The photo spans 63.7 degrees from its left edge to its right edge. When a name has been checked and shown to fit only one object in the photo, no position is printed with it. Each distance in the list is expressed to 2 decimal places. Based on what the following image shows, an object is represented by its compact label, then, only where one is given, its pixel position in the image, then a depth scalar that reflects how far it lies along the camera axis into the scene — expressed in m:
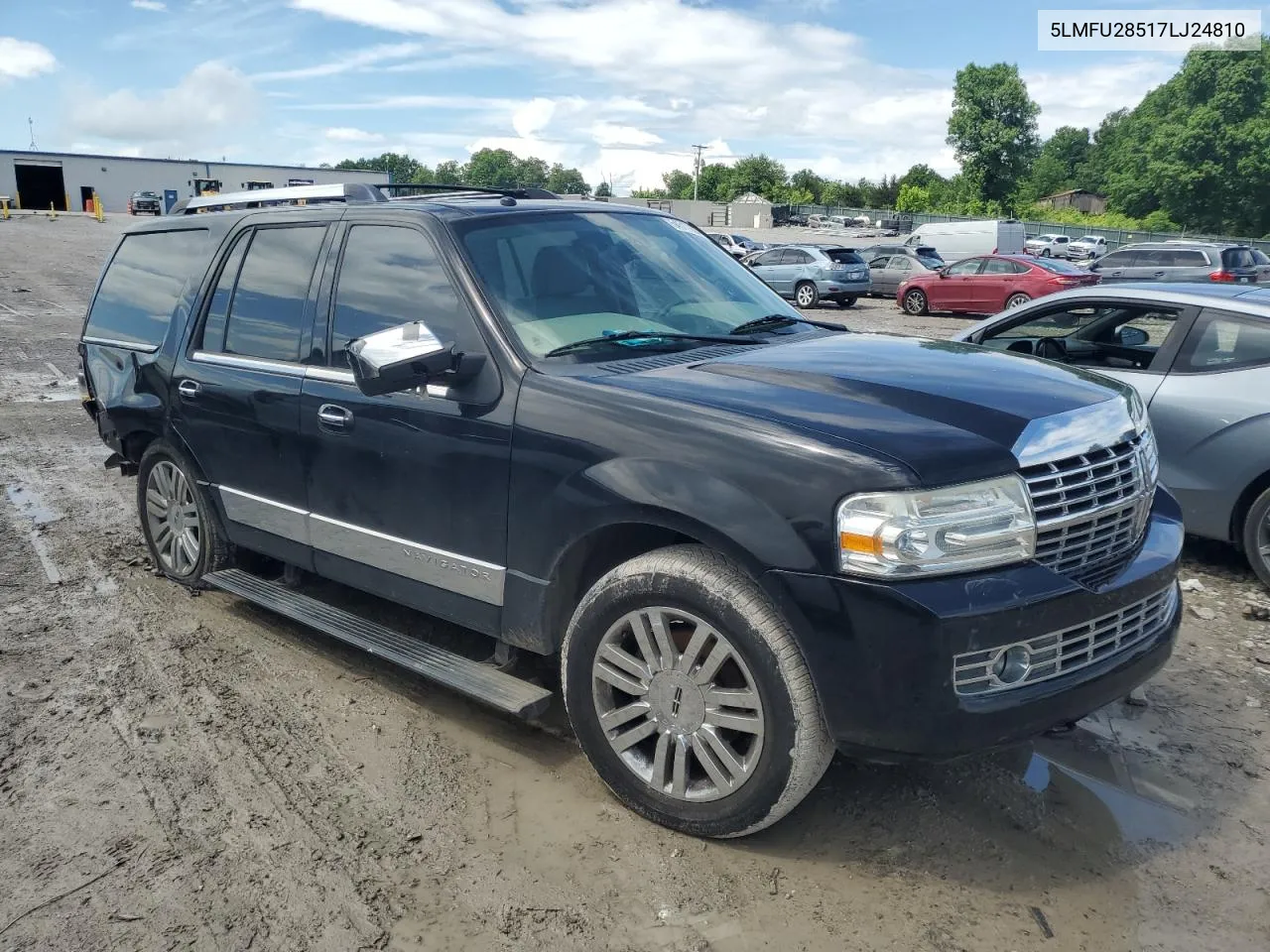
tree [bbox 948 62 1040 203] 79.94
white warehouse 76.31
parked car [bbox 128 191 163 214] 59.88
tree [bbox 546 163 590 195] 140.25
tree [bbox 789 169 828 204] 117.76
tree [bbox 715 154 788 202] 119.56
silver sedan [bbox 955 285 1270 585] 5.43
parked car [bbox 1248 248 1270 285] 22.44
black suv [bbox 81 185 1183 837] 2.73
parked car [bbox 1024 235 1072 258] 52.09
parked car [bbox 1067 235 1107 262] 52.09
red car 23.28
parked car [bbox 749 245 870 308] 26.02
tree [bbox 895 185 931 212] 93.25
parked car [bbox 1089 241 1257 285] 22.45
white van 37.28
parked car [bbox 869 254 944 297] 27.73
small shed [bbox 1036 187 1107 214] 111.19
